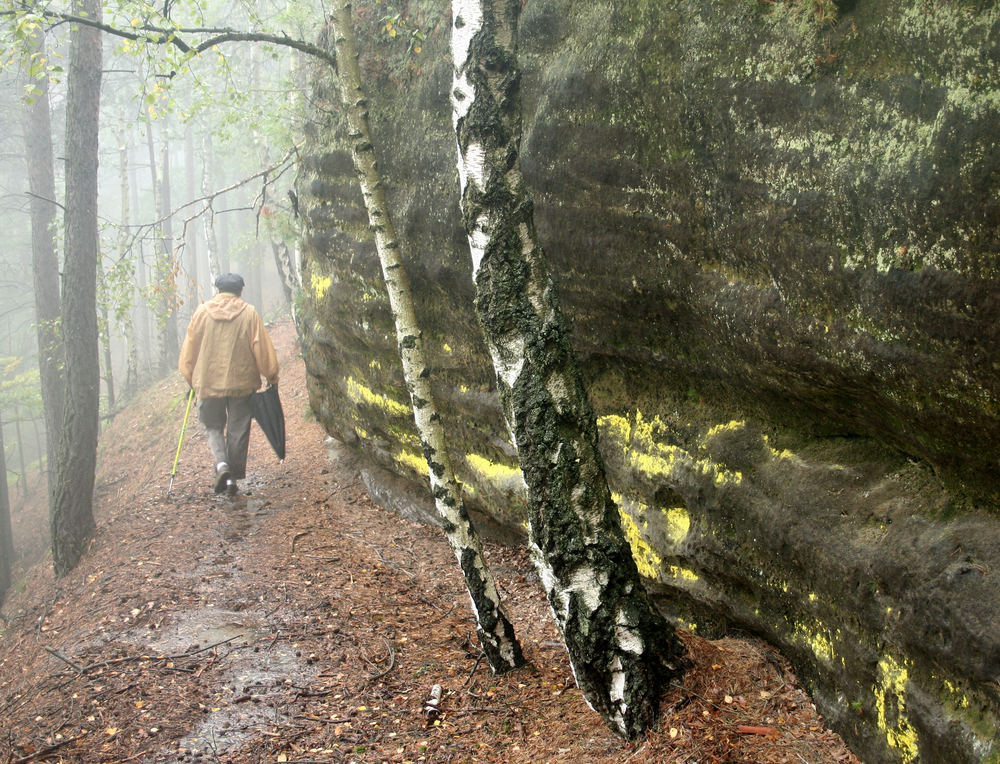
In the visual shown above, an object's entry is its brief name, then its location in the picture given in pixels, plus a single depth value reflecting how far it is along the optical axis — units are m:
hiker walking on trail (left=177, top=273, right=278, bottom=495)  9.46
